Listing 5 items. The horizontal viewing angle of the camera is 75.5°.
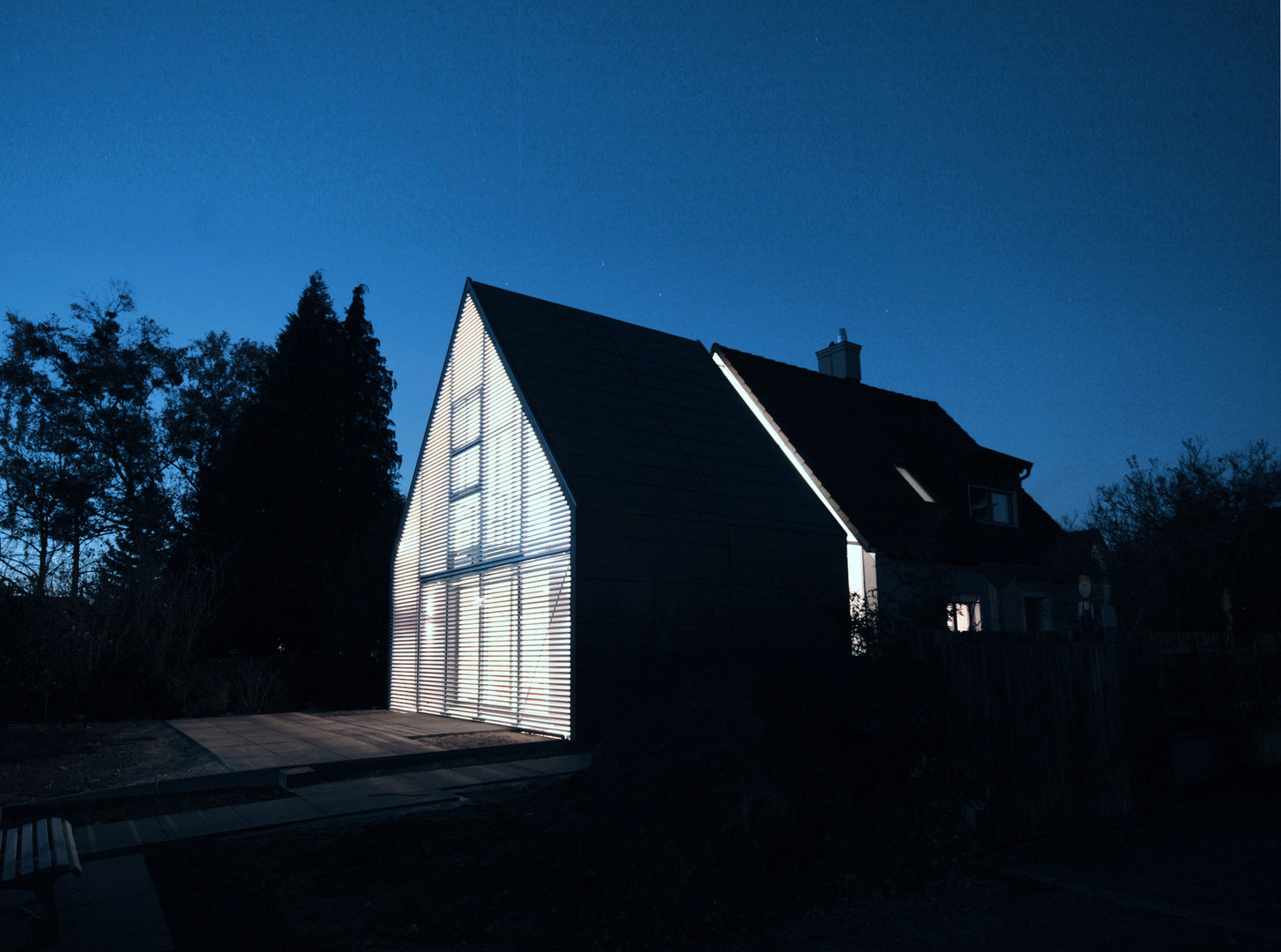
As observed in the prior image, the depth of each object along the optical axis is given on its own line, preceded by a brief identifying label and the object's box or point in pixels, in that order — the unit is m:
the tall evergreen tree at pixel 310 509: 23.52
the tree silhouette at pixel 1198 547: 13.13
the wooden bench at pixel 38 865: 4.07
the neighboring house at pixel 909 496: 15.92
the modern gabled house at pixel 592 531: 12.58
